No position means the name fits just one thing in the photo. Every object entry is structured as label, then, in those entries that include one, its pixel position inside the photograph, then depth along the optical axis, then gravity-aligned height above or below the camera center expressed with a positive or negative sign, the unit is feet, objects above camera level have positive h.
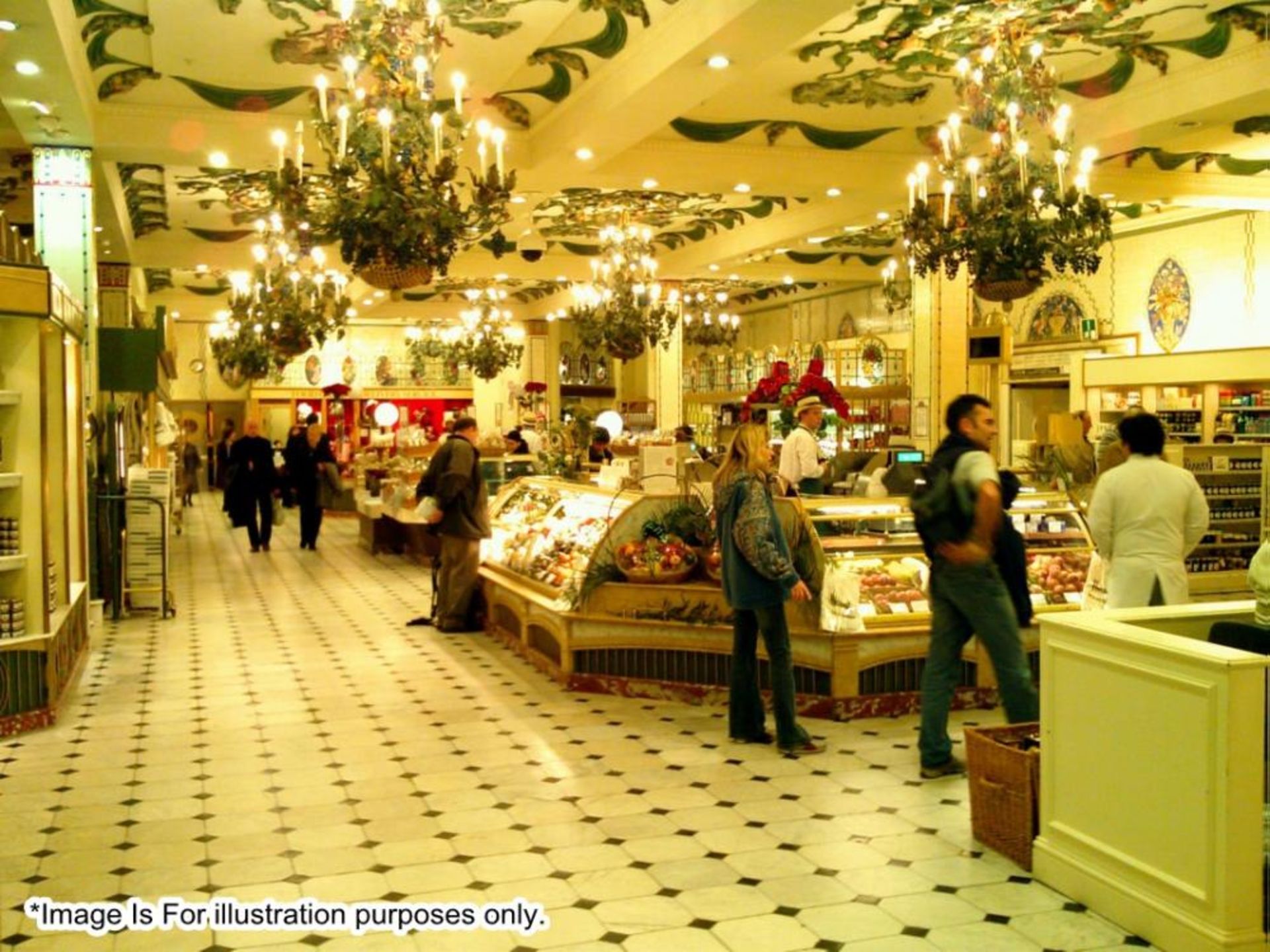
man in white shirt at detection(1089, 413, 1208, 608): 18.30 -1.08
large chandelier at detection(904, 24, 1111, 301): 22.89 +4.70
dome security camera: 59.41 +9.87
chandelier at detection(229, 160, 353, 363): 41.91 +5.62
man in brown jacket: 30.68 -1.65
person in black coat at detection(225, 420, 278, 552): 49.32 -1.26
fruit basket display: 23.52 -2.13
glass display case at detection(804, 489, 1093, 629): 22.13 -1.95
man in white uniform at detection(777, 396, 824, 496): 28.76 -0.33
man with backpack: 17.26 -1.74
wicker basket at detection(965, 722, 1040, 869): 14.61 -4.11
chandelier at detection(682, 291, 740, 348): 74.79 +7.54
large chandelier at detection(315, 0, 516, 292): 19.71 +4.83
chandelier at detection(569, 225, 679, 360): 43.32 +5.26
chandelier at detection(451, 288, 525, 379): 68.33 +6.06
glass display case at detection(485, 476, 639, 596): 26.13 -1.86
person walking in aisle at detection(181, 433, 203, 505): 81.71 -1.17
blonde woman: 19.02 -1.88
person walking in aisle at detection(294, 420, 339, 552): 51.13 -1.55
